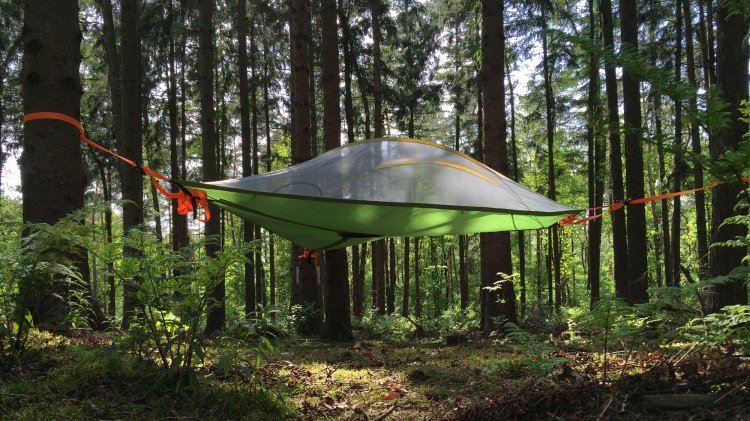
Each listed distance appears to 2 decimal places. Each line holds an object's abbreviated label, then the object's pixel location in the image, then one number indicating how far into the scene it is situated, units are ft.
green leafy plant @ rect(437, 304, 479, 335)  27.46
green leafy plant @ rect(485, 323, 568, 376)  7.90
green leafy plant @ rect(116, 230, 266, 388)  8.10
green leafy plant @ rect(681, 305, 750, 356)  6.32
